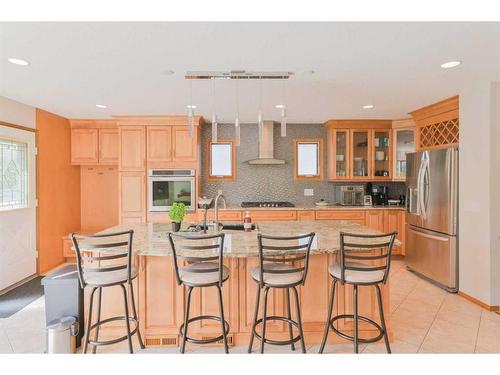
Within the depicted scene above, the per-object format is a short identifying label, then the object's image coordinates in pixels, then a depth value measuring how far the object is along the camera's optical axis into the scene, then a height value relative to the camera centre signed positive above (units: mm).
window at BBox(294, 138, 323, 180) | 5633 +491
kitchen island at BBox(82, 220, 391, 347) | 2428 -977
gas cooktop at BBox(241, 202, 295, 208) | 5259 -354
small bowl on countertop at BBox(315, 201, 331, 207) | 5324 -354
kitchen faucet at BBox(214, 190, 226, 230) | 3015 -331
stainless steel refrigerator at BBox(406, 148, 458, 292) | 3615 -416
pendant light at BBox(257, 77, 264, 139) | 2786 +840
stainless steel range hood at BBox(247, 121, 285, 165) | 5332 +733
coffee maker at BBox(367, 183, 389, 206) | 5449 -181
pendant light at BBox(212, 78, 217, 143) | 2717 +504
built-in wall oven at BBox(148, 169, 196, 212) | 4836 -56
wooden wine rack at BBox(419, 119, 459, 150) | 3850 +699
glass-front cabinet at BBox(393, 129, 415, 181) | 5176 +608
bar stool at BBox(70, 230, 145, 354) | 2072 -661
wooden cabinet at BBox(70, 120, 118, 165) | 5102 +726
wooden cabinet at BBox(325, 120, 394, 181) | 5266 +638
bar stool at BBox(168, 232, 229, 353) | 2064 -638
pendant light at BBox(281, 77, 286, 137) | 2662 +543
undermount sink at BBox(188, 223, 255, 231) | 3094 -451
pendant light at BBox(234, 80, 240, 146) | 2747 +1105
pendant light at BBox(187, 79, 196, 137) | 2672 +613
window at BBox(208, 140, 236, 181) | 5555 +446
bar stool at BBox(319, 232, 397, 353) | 2102 -674
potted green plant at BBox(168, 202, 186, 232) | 2838 -292
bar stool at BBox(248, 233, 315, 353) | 2088 -668
